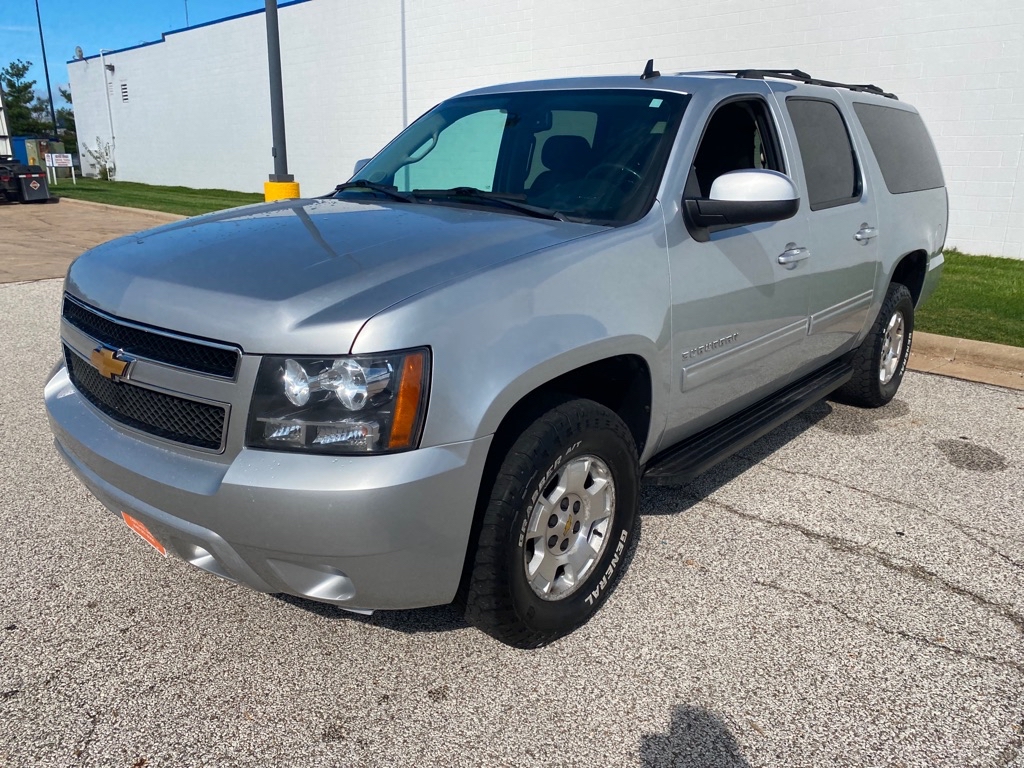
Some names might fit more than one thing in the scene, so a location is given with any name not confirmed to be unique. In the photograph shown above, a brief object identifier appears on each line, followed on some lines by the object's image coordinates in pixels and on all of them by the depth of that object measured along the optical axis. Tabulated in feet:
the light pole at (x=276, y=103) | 37.86
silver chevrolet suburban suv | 7.27
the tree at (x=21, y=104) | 201.46
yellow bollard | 32.19
